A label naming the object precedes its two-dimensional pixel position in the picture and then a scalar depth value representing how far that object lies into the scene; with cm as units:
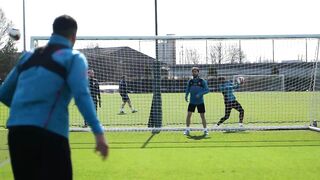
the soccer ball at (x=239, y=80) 1614
